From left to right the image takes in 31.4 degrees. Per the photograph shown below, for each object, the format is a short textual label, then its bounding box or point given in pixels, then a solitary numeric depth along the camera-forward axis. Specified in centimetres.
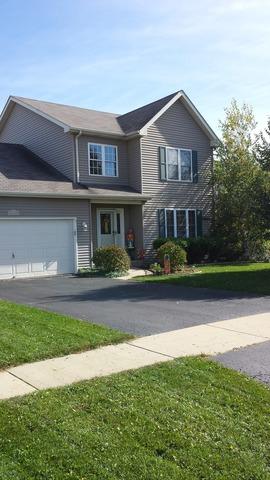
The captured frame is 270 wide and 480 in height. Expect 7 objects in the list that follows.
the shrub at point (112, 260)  1791
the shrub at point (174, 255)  1817
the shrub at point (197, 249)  2197
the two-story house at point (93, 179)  1792
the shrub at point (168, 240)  2118
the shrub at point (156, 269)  1792
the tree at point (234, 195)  2239
